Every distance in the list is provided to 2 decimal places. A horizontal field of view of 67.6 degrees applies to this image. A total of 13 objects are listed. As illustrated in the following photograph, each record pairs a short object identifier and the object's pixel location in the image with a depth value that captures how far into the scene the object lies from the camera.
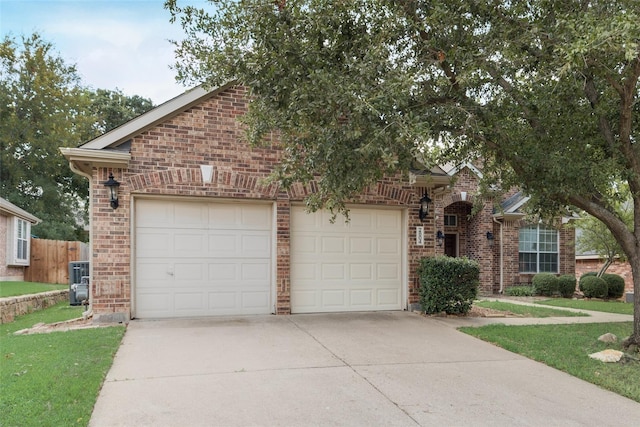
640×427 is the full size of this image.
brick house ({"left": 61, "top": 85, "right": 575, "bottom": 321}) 8.70
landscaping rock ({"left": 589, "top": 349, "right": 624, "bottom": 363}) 6.36
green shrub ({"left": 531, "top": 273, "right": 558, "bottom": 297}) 16.91
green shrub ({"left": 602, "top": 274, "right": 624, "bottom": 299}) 16.86
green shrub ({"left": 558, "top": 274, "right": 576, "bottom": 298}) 16.98
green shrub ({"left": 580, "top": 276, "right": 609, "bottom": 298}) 16.33
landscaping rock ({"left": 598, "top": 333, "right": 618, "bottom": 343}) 7.46
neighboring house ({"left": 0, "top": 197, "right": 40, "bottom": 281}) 18.17
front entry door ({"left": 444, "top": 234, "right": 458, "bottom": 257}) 18.00
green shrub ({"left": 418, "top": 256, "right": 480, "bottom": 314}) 9.77
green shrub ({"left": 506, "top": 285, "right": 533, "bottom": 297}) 16.92
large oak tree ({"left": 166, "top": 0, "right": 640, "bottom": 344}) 6.04
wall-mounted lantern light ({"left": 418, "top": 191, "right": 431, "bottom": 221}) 10.41
